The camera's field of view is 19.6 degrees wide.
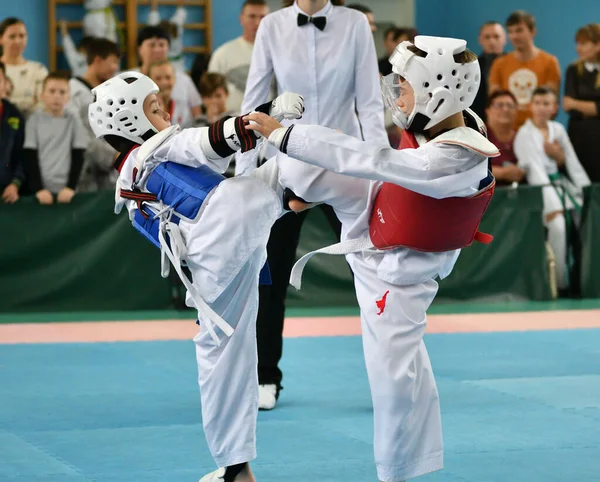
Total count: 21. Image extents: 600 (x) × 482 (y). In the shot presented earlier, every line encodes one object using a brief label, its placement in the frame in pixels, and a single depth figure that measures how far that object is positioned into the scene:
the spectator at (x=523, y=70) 17.31
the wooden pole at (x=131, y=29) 22.85
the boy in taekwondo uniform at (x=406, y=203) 5.48
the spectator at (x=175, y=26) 20.93
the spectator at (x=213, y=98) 15.16
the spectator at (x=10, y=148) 14.34
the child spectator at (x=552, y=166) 16.27
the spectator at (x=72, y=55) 21.07
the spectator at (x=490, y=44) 17.79
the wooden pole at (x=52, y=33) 22.54
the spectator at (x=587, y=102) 17.05
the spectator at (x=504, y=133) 16.16
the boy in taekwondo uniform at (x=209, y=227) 6.02
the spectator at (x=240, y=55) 15.95
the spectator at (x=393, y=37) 16.59
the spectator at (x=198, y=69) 18.05
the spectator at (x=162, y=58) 15.69
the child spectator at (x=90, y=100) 15.20
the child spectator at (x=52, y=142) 14.46
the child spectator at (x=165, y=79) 14.77
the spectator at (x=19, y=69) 15.38
